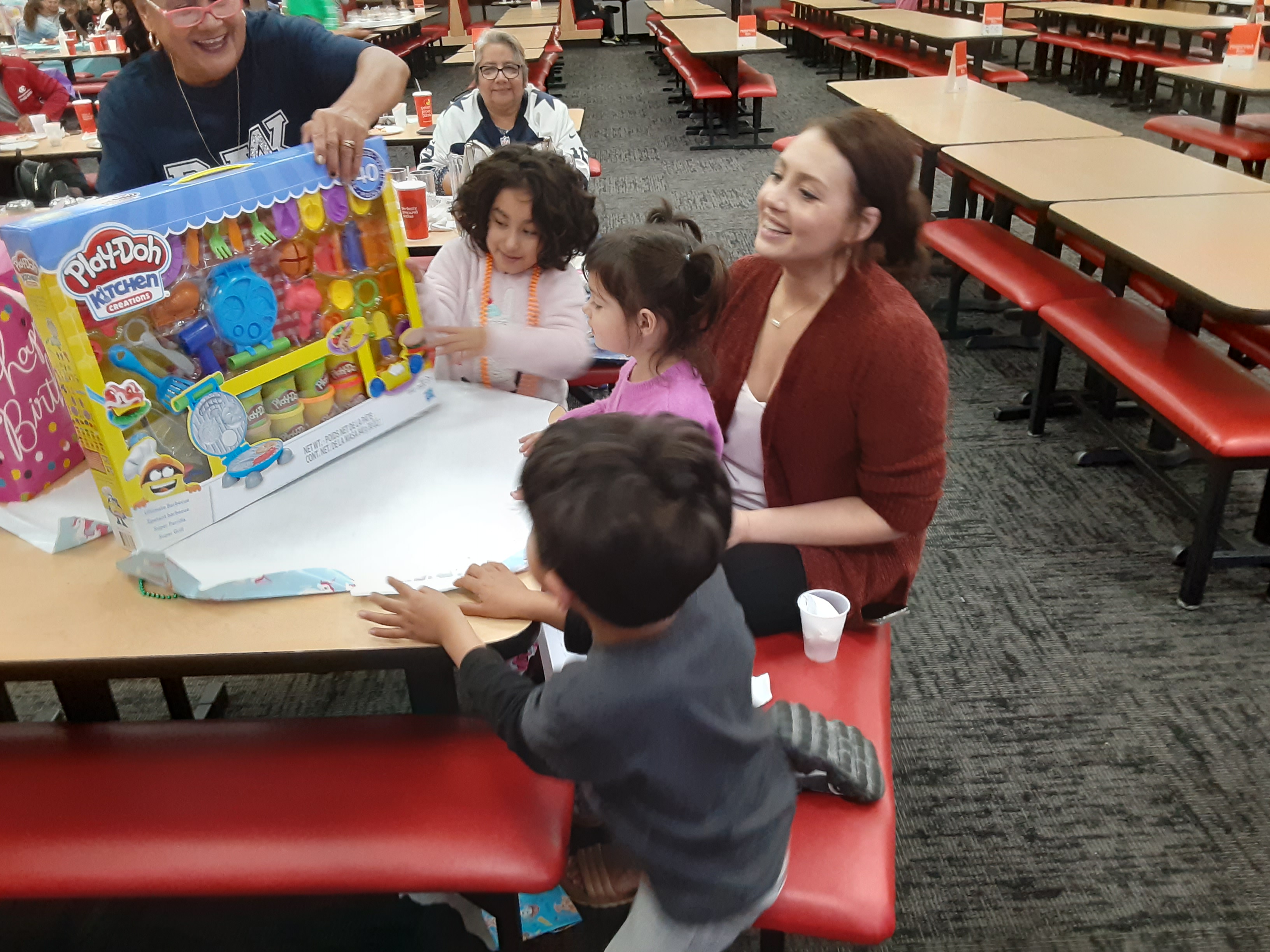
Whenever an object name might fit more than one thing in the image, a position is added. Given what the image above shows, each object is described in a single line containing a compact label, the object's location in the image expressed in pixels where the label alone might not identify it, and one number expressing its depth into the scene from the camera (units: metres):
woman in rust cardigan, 1.33
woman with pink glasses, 1.65
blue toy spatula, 1.04
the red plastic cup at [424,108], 3.99
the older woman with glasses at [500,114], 3.24
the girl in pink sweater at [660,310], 1.47
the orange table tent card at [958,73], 4.24
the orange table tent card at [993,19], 5.09
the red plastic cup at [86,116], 4.26
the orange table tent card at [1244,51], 4.39
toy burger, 1.02
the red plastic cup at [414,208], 2.50
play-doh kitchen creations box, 1.00
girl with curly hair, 1.70
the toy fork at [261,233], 1.17
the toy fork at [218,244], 1.12
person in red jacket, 5.19
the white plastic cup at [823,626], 1.31
